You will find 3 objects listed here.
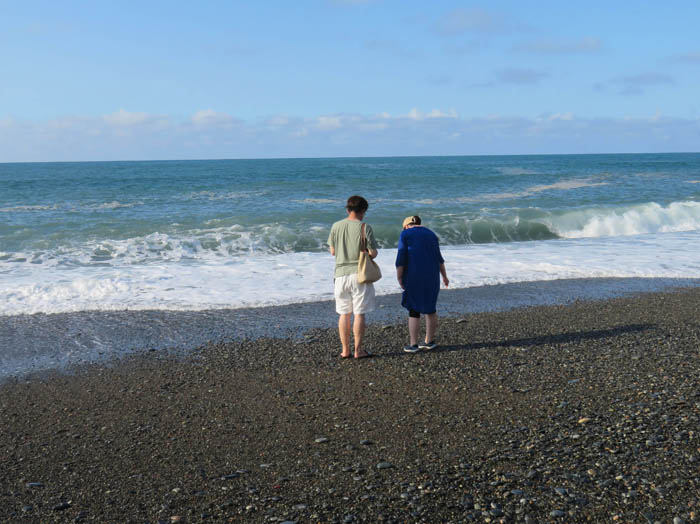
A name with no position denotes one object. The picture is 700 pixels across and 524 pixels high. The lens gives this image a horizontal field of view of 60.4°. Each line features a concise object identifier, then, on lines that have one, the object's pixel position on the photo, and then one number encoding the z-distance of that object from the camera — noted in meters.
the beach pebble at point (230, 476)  3.74
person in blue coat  6.41
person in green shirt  6.16
